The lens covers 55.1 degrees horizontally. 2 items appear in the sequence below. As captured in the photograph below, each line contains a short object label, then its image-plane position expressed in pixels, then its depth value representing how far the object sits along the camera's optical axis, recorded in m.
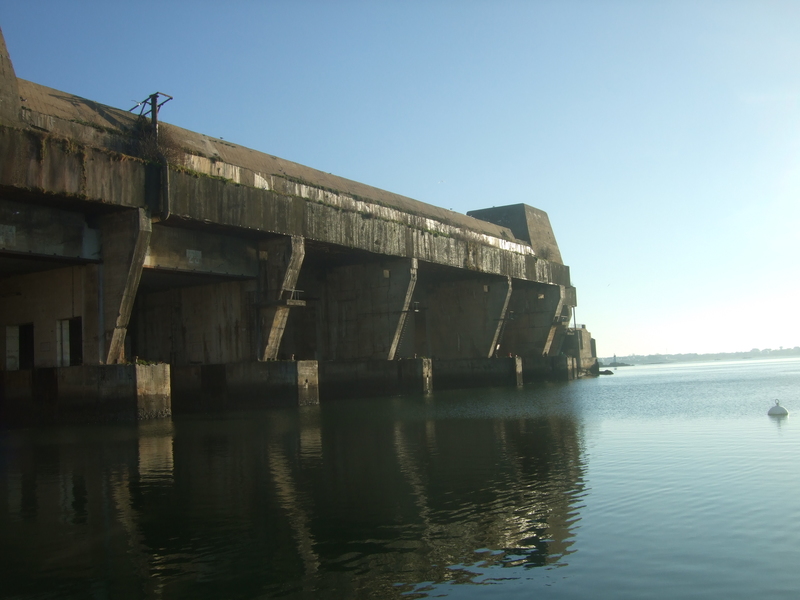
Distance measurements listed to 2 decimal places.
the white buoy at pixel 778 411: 25.39
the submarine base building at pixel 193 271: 28.30
